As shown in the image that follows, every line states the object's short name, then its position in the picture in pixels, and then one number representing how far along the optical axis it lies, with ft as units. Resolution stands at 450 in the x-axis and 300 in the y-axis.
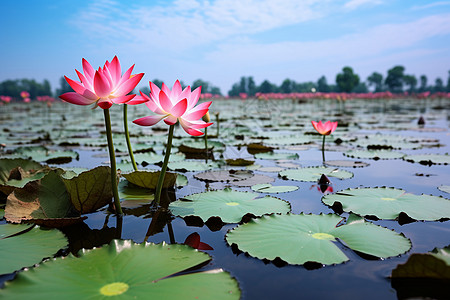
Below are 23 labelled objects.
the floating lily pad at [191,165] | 6.98
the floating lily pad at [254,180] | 5.80
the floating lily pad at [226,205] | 4.07
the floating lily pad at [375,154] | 8.11
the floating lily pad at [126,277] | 2.31
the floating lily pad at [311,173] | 6.07
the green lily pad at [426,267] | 2.29
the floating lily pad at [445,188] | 5.08
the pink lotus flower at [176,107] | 3.60
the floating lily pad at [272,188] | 5.21
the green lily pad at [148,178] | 4.95
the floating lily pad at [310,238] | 2.95
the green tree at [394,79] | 238.27
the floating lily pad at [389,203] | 3.99
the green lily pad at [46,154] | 8.20
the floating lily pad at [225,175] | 6.14
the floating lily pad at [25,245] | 2.84
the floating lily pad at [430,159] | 7.23
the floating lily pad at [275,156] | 8.32
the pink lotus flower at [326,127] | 7.60
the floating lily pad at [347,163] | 7.34
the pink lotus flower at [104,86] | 3.26
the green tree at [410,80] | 267.47
